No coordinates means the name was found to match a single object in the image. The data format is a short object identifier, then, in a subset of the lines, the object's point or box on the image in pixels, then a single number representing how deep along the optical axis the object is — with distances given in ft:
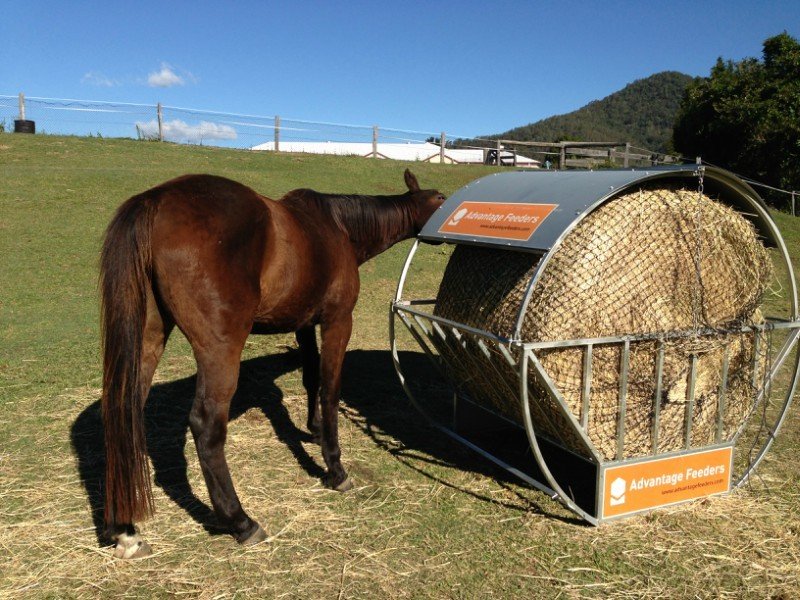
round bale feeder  11.74
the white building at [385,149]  90.02
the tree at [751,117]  62.75
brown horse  10.27
